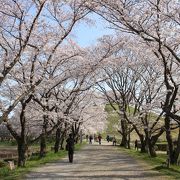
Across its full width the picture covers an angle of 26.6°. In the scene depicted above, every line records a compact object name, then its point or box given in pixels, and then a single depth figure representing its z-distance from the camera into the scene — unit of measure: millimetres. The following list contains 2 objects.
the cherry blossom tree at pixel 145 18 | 14391
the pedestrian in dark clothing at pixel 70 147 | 23641
